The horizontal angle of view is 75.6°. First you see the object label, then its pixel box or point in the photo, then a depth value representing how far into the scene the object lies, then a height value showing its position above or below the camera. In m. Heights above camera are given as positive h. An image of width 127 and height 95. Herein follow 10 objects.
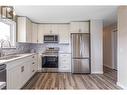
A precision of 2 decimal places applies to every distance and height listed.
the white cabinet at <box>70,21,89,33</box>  3.49 +0.87
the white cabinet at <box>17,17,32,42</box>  2.99 +0.68
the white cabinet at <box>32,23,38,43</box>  3.74 +0.67
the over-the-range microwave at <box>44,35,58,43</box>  3.72 +0.39
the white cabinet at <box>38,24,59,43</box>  3.81 +0.82
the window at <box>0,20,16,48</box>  2.35 +0.46
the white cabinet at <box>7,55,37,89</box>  1.61 -0.60
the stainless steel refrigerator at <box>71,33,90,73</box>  3.38 -0.19
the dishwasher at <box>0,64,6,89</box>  1.33 -0.42
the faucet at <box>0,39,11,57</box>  2.03 +0.12
